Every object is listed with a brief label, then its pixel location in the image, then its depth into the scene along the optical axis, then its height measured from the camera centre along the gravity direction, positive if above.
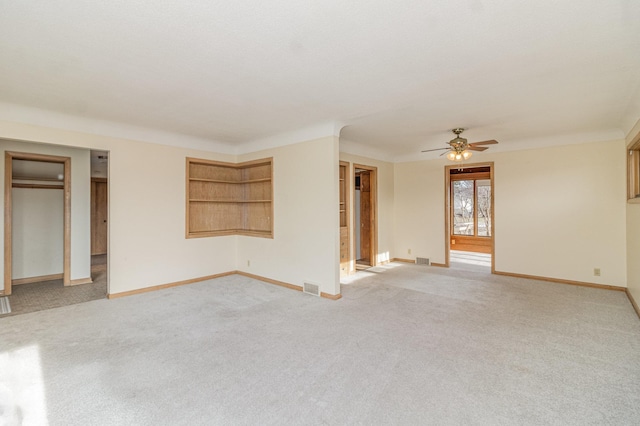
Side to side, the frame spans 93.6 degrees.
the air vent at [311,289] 4.33 -1.09
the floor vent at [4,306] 3.64 -1.15
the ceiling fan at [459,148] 4.51 +1.00
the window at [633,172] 4.07 +0.57
